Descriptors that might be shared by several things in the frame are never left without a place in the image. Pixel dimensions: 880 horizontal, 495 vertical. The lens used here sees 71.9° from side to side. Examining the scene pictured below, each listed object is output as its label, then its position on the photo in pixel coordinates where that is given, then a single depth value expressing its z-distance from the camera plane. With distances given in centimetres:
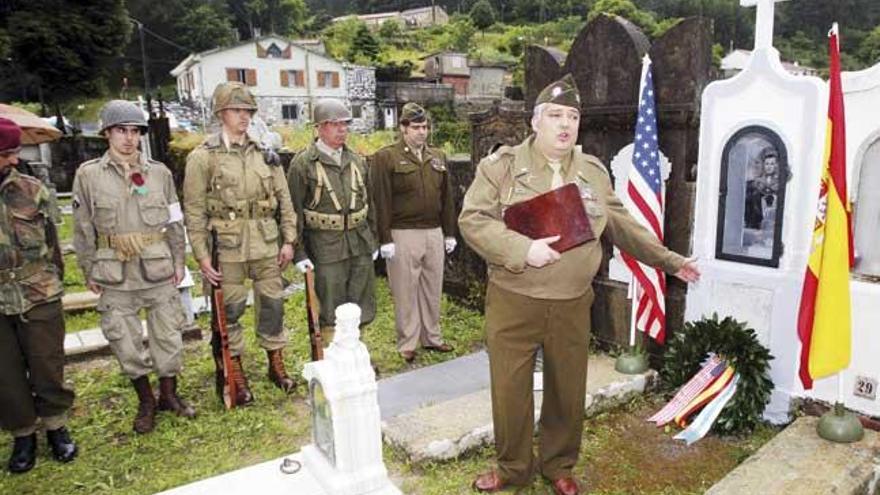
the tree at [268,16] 6522
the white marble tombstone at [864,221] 354
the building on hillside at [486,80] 5006
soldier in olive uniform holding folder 291
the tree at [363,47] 5975
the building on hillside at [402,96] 3869
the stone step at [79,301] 646
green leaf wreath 380
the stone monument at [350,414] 258
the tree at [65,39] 2648
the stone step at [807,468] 294
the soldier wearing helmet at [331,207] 452
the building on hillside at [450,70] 4912
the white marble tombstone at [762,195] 368
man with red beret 347
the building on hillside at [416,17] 9019
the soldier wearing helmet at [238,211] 409
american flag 420
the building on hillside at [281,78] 3762
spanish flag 324
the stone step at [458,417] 356
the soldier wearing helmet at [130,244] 380
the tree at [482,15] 8781
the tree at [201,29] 5172
